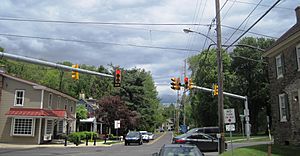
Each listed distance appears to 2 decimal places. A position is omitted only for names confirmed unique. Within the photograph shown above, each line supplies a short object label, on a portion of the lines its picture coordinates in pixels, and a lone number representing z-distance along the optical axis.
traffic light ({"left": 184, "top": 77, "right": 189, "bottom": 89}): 28.73
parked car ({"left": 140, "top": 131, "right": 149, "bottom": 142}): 45.81
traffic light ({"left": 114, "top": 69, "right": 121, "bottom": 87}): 21.77
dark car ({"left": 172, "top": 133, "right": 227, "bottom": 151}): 25.09
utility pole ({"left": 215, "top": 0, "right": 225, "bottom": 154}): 20.09
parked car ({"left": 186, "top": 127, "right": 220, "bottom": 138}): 32.74
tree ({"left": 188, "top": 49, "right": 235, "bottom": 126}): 58.63
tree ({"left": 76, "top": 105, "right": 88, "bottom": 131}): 58.75
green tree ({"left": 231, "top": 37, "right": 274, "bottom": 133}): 57.66
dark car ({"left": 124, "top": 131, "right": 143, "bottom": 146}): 36.78
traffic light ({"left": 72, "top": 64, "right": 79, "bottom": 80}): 19.42
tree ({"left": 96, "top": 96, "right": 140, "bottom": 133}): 49.59
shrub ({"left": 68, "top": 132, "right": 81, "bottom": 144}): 37.55
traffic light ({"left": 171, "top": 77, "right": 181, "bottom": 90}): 28.34
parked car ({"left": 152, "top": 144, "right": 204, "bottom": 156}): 9.77
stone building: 21.98
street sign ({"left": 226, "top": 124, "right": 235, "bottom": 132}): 18.94
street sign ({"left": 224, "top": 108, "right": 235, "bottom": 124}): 17.80
